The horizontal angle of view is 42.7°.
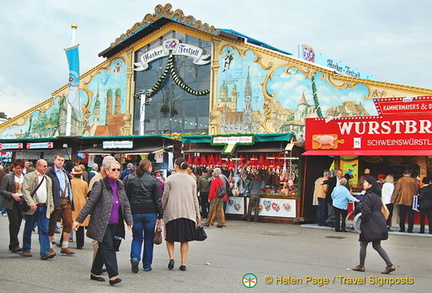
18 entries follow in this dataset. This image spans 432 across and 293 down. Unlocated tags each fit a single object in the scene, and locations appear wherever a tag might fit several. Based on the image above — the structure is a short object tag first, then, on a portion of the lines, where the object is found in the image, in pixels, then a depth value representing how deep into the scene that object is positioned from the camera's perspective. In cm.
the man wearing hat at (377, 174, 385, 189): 1901
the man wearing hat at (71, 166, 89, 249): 1118
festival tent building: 2002
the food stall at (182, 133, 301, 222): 1917
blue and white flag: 2847
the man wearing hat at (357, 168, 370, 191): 1839
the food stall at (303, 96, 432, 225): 1730
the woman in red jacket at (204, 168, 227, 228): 1725
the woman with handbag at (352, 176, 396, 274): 923
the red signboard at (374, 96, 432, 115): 1727
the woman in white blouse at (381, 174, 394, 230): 1667
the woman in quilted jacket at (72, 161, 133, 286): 780
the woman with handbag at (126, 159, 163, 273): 895
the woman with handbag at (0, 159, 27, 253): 1057
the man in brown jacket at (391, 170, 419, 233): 1631
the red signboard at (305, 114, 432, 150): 1727
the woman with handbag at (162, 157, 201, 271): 905
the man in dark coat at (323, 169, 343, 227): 1763
